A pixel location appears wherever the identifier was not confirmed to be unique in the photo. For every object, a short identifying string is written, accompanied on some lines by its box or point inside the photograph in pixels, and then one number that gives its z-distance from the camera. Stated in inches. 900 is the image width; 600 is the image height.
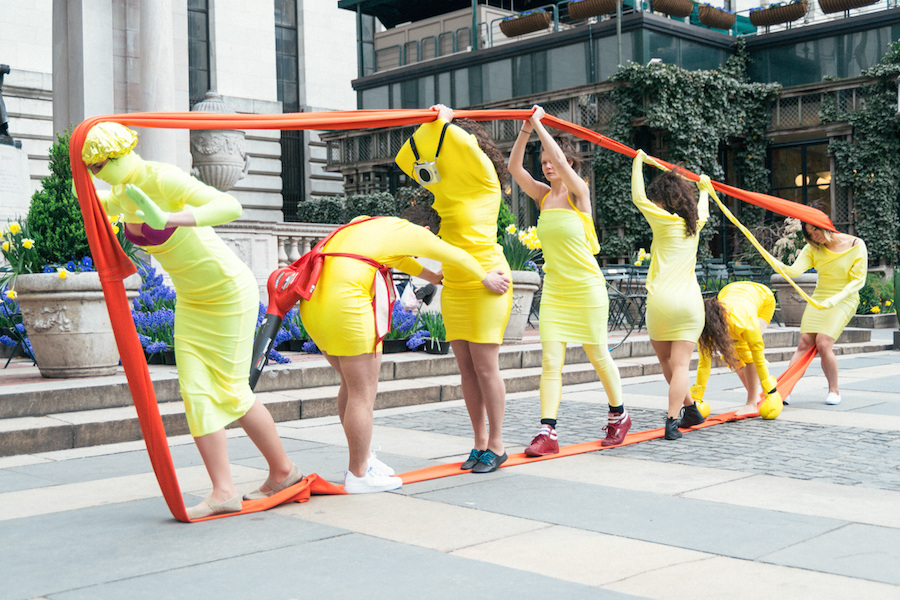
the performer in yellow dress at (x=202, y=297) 166.2
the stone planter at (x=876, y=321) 674.2
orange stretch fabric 165.3
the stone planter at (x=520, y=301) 446.9
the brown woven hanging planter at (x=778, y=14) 914.1
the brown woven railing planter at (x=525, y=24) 943.7
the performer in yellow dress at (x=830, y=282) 322.3
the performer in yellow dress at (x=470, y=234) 203.8
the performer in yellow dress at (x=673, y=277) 256.8
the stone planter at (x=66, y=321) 301.3
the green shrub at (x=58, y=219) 337.7
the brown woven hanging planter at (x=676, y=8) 899.4
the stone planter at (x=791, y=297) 641.6
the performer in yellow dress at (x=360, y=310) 183.0
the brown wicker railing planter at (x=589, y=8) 883.4
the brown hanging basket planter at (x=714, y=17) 931.3
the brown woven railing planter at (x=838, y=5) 882.8
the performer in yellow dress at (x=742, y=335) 272.1
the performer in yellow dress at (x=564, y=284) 229.3
